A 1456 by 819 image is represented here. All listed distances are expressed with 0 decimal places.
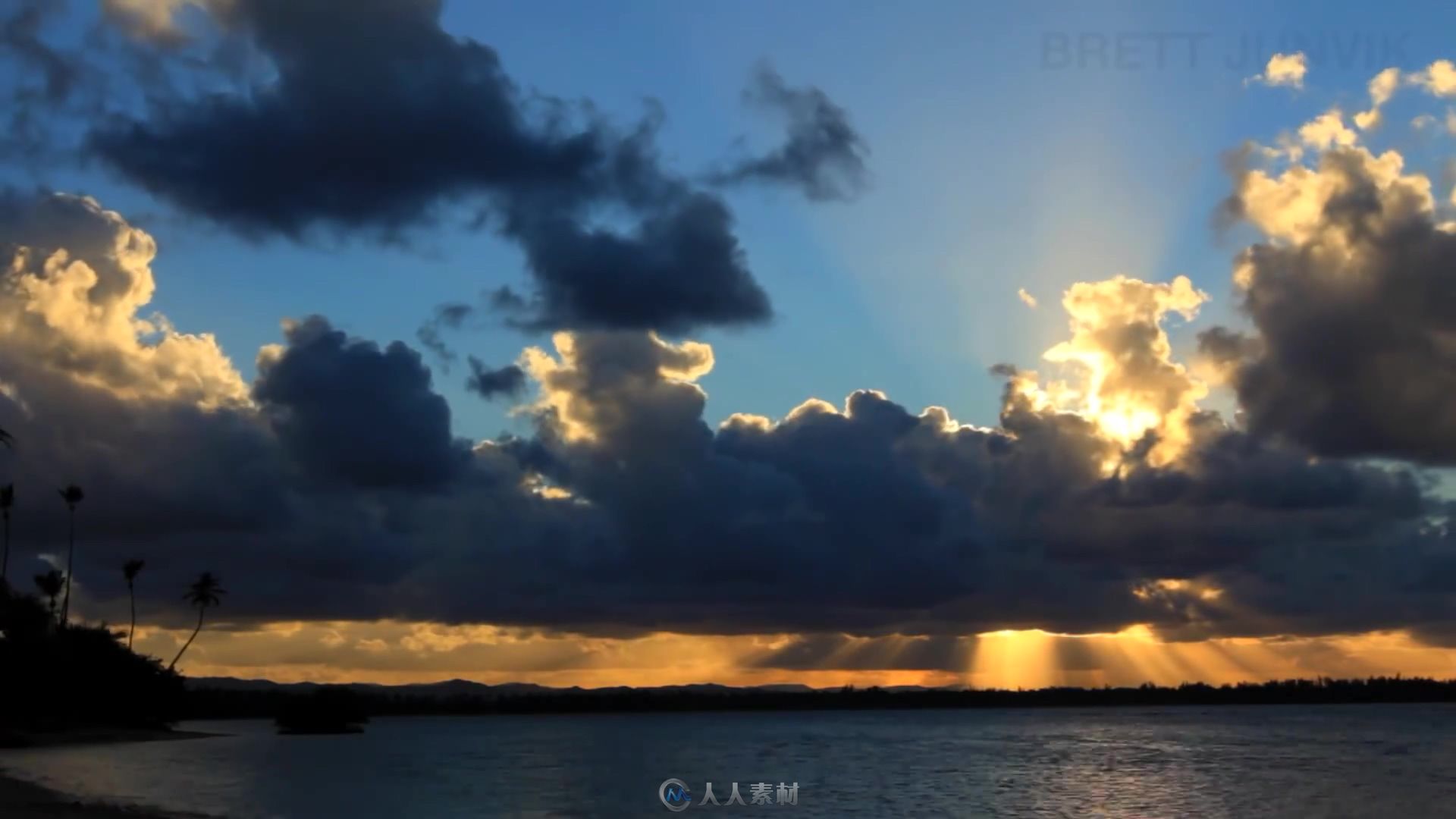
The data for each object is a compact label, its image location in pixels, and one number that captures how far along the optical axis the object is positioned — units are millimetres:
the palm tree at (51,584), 173375
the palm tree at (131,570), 196875
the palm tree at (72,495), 174250
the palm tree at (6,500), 151000
